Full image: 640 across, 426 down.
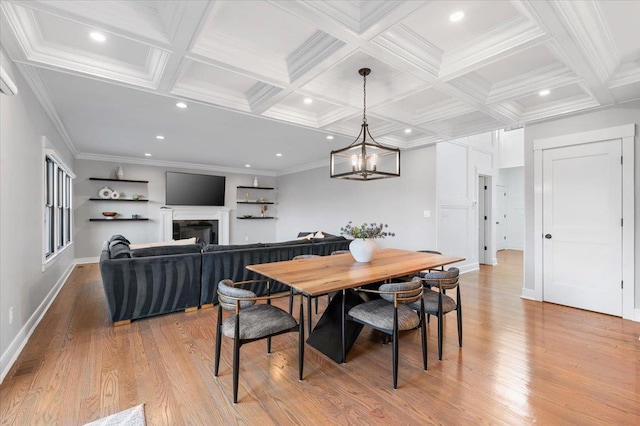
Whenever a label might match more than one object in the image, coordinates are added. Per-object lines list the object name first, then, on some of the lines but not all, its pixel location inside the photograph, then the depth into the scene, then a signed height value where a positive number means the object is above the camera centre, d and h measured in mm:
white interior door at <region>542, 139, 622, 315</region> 3438 -187
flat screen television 7445 +619
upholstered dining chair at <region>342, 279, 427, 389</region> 2068 -791
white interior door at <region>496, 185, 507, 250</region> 8867 -169
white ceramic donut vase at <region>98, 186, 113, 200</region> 6770 +470
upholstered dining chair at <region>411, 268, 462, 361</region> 2423 -793
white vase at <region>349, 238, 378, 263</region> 2926 -374
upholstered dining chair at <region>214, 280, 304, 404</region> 1921 -785
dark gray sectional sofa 3125 -723
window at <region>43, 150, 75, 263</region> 3763 +97
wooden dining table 2145 -509
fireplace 7500 -298
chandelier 2779 +514
